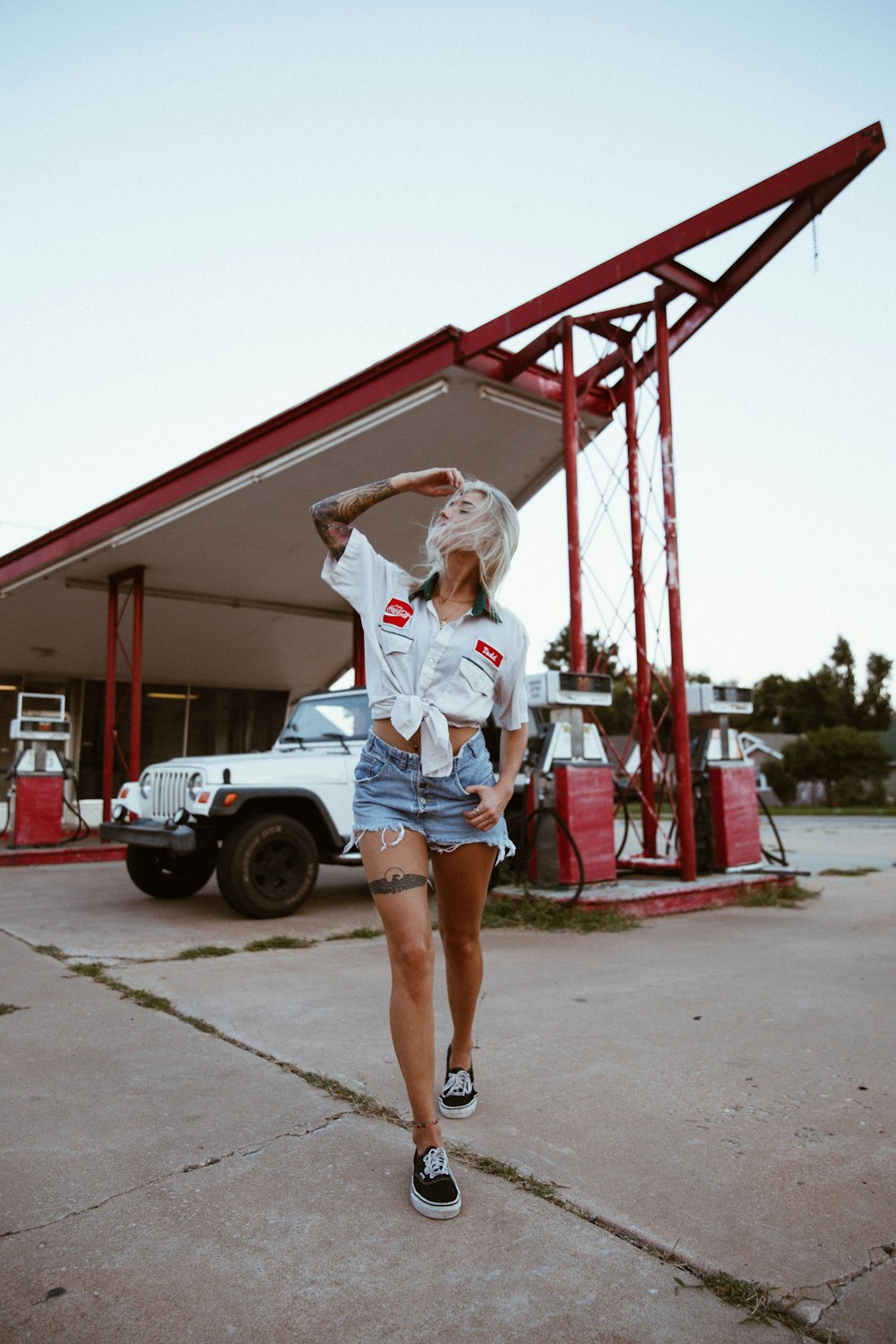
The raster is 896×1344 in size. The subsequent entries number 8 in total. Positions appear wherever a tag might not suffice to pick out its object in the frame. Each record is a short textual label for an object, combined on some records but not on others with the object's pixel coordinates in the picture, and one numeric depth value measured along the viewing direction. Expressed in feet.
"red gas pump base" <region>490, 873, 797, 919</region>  20.68
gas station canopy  23.44
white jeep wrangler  20.63
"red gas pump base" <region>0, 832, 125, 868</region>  33.45
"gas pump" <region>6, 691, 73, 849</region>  35.70
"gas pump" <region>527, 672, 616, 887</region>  21.27
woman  7.26
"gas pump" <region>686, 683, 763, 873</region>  24.76
